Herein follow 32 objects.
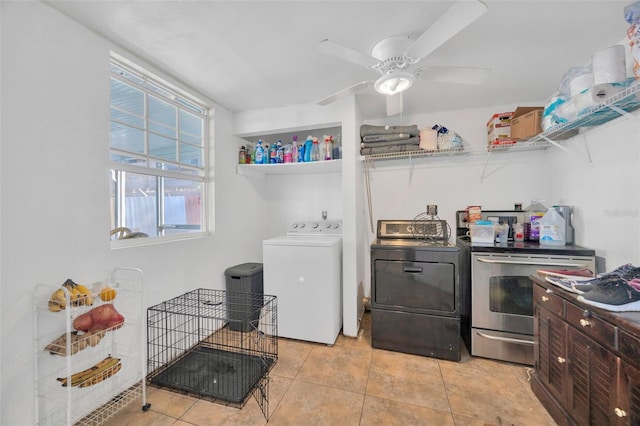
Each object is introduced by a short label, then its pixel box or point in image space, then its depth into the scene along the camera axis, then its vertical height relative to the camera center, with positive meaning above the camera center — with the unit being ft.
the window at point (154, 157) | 5.81 +1.59
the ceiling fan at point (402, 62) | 4.18 +2.95
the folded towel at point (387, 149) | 8.54 +2.23
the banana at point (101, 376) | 4.19 -2.95
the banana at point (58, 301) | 4.03 -1.44
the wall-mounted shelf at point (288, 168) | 8.80 +1.77
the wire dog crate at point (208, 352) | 5.54 -3.98
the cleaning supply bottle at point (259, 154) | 9.20 +2.26
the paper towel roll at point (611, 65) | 4.24 +2.55
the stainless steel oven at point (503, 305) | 6.41 -2.62
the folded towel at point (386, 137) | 8.50 +2.64
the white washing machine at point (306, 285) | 7.42 -2.29
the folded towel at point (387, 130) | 8.54 +2.91
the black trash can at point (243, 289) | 7.97 -2.61
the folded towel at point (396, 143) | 8.53 +2.45
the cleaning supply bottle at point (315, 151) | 8.72 +2.22
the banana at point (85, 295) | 4.28 -1.43
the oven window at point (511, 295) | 6.52 -2.32
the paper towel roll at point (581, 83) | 4.76 +2.54
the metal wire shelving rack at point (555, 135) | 4.31 +1.99
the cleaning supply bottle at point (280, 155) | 9.07 +2.18
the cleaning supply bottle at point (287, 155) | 8.98 +2.16
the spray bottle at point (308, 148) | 8.75 +2.34
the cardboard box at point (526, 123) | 6.75 +2.52
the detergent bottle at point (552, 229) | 6.63 -0.55
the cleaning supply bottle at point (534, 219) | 7.39 -0.31
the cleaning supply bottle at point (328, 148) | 8.55 +2.27
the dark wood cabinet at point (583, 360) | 3.14 -2.42
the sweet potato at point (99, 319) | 4.31 -1.91
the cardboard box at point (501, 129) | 7.72 +2.65
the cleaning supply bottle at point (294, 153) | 8.93 +2.21
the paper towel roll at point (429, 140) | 8.38 +2.47
